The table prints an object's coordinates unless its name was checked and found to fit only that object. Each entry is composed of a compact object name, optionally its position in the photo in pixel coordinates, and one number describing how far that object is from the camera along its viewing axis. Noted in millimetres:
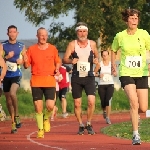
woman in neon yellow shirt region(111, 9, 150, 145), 16797
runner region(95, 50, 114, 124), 26188
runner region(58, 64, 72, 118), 32594
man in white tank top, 19906
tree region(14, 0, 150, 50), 59688
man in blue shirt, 21188
